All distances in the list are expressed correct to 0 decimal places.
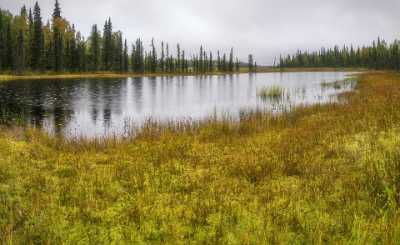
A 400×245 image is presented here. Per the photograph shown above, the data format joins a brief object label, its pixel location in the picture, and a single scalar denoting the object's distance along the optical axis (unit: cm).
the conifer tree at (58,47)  8819
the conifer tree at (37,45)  8494
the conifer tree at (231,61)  15838
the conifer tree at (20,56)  7919
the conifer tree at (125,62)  11197
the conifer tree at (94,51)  10021
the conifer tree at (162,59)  13238
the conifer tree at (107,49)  10544
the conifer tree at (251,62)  17975
